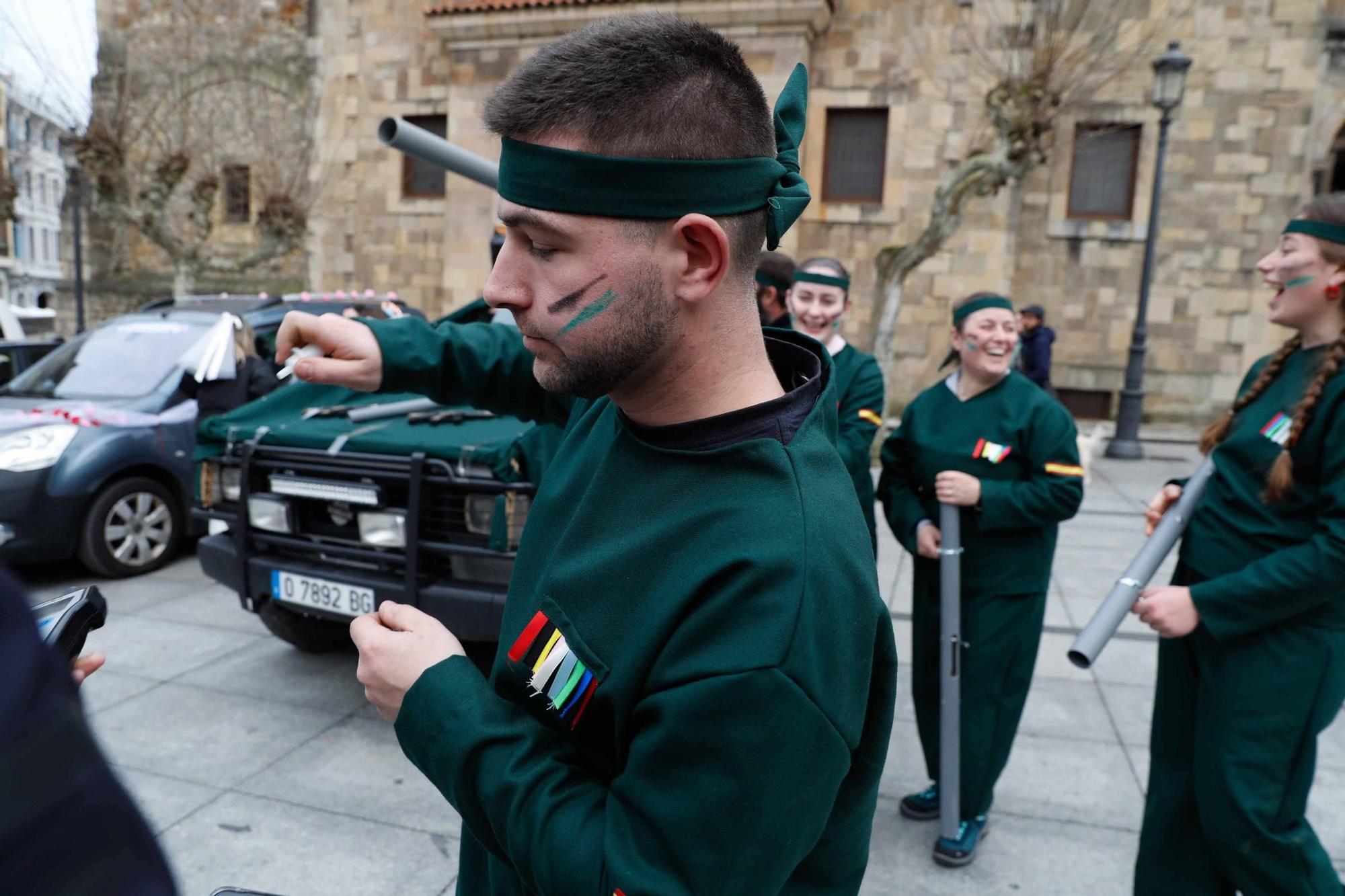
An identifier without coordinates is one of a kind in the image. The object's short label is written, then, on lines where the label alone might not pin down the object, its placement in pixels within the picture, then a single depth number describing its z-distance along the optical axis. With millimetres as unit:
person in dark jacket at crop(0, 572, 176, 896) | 645
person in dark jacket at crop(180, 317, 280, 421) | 6926
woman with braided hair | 2473
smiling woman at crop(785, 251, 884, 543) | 4289
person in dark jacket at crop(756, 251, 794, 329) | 5016
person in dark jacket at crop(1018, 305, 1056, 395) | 12219
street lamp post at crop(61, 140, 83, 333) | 15844
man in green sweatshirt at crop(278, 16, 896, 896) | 1030
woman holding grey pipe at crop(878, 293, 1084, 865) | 3408
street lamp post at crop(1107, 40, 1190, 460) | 12531
